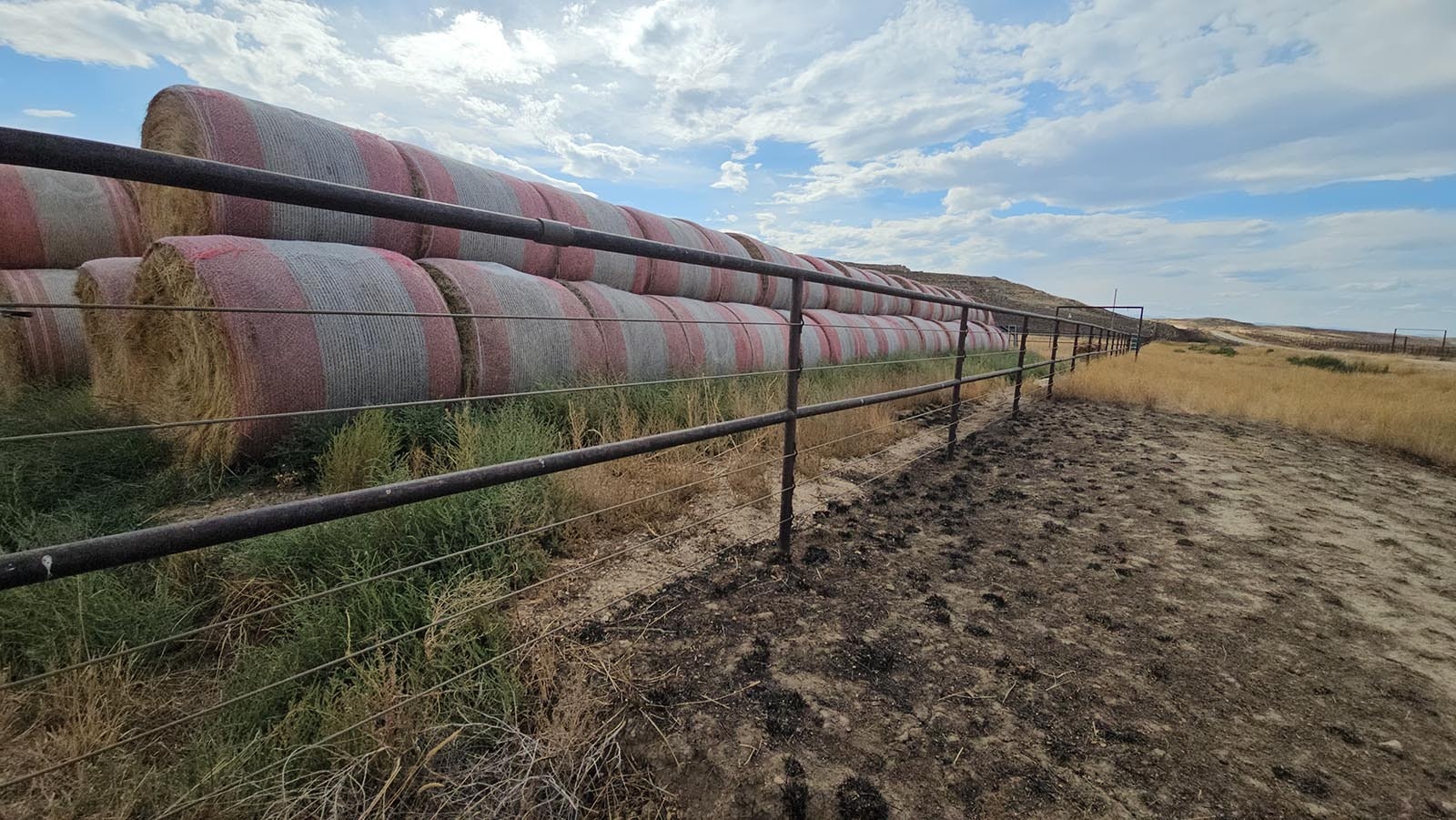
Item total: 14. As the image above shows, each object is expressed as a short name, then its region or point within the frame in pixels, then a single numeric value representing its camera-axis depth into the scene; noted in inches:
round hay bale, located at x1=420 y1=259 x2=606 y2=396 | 159.3
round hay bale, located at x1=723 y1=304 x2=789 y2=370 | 281.4
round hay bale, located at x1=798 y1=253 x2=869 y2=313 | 478.3
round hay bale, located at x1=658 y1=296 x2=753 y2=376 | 239.8
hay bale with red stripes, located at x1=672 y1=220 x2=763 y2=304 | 323.0
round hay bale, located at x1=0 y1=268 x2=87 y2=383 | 188.7
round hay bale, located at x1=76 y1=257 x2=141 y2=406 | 152.9
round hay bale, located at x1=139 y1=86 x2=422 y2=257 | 148.7
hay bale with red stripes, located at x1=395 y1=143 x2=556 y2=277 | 188.2
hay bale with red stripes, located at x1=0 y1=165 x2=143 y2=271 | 206.1
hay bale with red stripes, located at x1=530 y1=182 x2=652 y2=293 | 234.1
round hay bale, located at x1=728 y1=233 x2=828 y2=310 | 372.2
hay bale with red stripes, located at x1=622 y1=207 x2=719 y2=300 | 282.7
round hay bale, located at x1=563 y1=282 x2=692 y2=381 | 199.2
